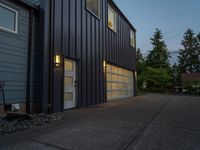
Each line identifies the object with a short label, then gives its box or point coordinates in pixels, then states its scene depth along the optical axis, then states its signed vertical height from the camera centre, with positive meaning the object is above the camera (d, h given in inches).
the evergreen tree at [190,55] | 1707.7 +286.2
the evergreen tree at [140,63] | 1292.8 +163.6
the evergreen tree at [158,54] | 1434.5 +253.3
